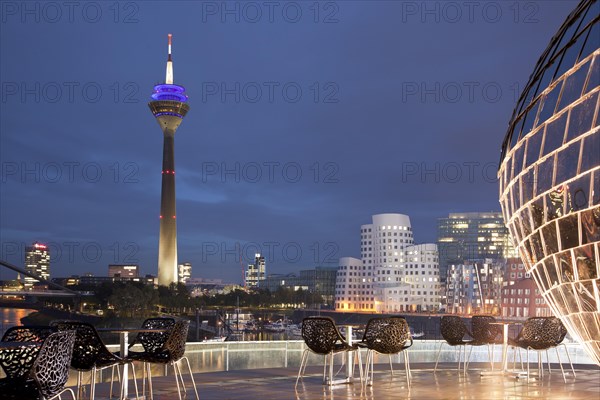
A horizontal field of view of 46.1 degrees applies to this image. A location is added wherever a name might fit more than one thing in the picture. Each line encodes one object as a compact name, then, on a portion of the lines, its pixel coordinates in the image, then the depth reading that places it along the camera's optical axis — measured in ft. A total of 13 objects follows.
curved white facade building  339.36
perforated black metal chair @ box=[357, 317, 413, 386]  27.04
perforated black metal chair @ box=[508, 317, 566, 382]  30.68
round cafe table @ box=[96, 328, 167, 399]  22.00
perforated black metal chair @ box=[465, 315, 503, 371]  32.99
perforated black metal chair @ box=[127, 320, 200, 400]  21.54
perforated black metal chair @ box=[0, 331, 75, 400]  14.32
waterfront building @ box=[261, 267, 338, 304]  408.67
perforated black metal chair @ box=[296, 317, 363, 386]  26.30
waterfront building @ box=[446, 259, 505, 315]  301.63
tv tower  337.31
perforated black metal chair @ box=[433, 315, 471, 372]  32.91
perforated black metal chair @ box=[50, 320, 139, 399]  20.57
